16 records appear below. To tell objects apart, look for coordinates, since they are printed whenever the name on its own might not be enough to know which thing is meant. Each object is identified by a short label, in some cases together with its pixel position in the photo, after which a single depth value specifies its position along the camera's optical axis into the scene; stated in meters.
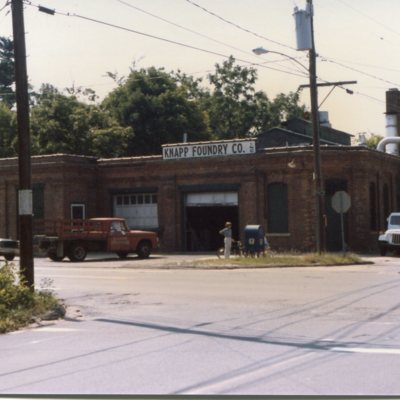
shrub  12.34
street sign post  28.06
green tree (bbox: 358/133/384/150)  83.03
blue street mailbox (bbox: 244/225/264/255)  28.89
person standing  29.12
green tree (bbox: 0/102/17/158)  56.38
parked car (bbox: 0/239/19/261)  33.00
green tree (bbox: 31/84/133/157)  53.12
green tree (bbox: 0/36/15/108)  73.94
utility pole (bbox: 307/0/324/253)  27.27
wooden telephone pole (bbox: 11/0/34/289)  14.69
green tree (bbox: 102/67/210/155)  58.41
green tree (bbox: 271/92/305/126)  74.71
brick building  34.69
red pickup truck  31.45
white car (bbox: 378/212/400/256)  32.62
